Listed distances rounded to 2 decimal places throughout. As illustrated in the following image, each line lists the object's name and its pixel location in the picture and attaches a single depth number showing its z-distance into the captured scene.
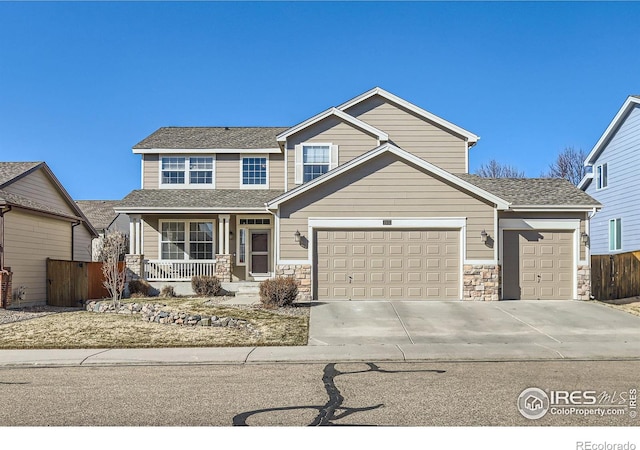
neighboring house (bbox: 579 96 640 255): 25.25
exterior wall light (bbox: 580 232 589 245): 19.16
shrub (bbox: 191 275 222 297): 21.23
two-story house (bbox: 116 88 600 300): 18.52
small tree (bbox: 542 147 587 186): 50.22
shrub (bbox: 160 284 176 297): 21.28
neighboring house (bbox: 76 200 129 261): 40.11
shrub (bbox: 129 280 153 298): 21.91
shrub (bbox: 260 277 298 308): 16.92
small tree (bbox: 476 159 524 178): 54.16
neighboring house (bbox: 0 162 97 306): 19.11
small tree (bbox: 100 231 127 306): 18.19
